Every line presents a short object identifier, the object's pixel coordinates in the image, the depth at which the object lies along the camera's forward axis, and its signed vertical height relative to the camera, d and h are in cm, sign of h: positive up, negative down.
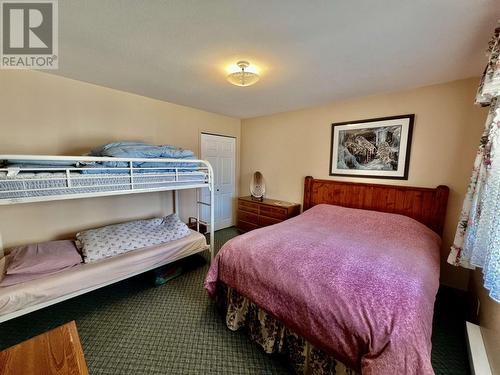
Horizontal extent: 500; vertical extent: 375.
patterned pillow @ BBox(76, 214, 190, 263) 196 -75
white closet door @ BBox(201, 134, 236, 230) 387 +1
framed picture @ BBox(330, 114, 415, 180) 252 +44
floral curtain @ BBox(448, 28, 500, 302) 109 -13
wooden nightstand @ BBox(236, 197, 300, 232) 339 -66
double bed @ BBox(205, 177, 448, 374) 105 -71
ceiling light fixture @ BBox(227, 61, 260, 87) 191 +95
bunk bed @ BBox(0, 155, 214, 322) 144 -20
